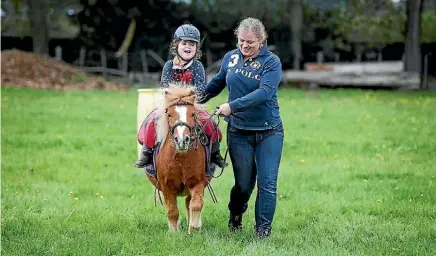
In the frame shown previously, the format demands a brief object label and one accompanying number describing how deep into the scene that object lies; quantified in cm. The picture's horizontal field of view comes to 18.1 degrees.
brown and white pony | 1299
